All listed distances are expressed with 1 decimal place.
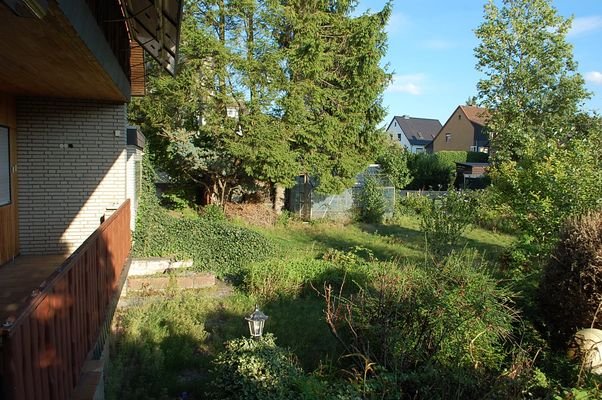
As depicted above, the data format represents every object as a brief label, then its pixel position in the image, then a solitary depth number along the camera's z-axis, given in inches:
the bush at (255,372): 183.0
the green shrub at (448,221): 423.8
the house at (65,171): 108.3
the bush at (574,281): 245.1
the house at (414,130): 2605.8
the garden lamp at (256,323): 217.2
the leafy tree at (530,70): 1029.8
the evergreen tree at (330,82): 634.2
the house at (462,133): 2017.7
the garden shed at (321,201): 793.6
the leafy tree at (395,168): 935.7
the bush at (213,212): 668.1
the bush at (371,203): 792.3
